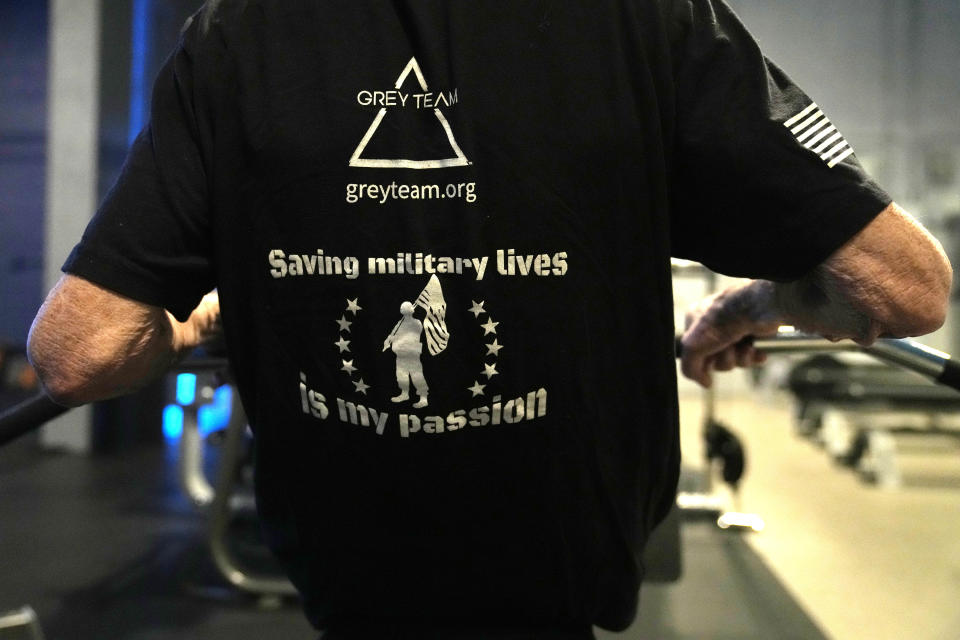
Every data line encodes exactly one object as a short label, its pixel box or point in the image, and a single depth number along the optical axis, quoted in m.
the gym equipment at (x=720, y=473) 2.63
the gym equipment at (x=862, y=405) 3.95
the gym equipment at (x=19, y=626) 1.18
